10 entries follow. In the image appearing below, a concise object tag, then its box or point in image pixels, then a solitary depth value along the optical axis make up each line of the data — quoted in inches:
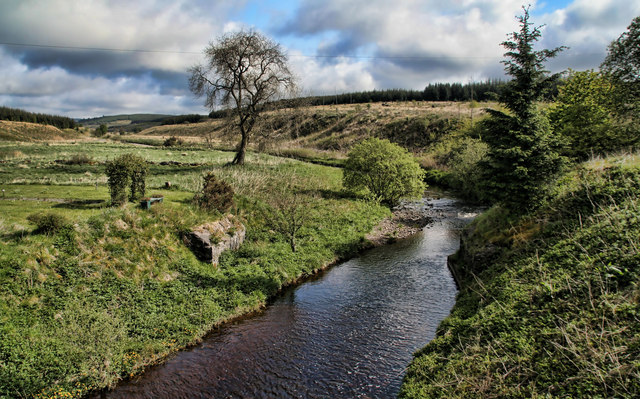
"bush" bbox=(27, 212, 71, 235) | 527.5
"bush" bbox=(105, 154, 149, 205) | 668.7
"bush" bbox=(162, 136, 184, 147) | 2873.0
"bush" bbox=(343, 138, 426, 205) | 1317.7
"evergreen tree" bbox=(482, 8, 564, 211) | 596.7
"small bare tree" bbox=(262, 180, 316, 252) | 858.5
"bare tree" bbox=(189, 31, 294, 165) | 1328.7
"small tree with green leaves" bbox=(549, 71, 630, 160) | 866.1
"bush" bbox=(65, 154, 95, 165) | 1483.8
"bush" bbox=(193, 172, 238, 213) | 807.8
